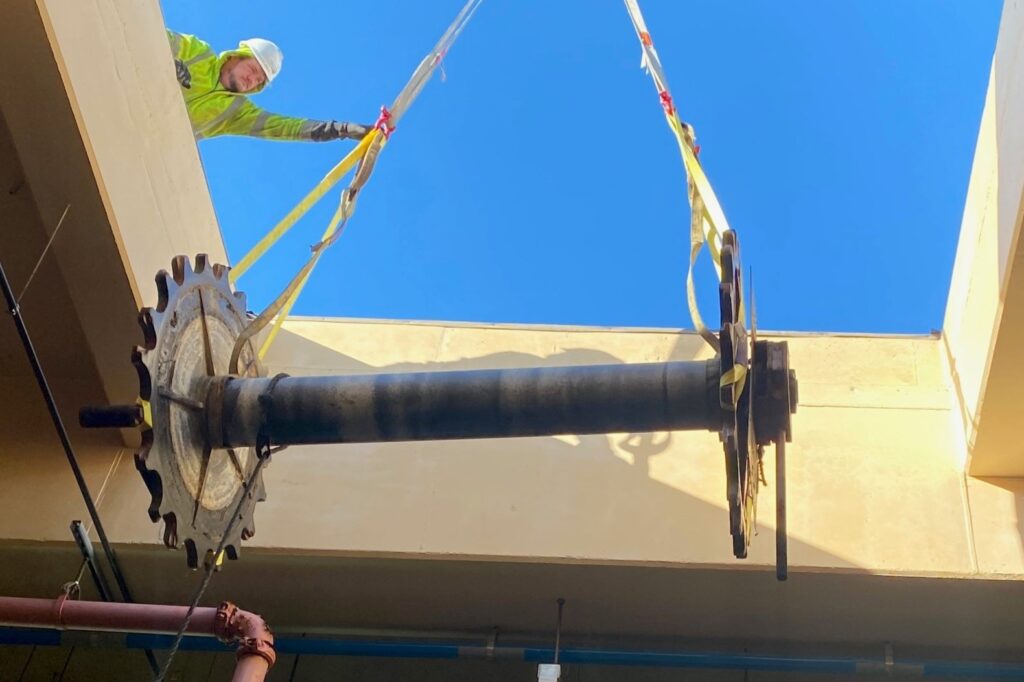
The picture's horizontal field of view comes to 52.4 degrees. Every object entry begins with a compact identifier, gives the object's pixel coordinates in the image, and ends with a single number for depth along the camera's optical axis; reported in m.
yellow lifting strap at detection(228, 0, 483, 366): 4.23
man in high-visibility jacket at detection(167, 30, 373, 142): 7.03
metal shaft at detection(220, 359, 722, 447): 3.51
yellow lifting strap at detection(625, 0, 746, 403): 3.33
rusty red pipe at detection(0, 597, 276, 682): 4.52
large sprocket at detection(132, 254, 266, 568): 3.43
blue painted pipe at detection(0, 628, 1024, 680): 5.99
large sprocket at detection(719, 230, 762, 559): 3.05
